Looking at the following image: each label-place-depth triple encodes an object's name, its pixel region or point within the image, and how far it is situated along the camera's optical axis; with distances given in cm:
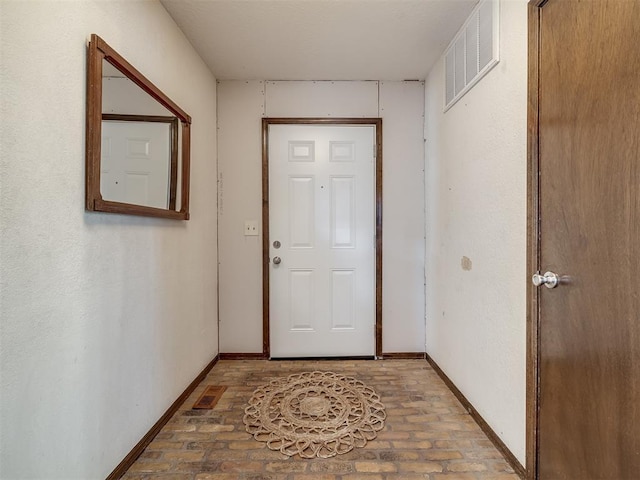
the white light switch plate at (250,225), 263
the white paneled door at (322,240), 263
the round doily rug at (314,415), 158
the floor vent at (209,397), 193
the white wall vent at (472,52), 156
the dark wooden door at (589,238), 90
